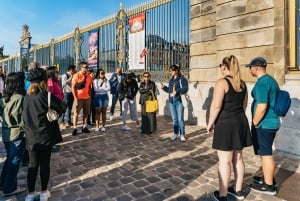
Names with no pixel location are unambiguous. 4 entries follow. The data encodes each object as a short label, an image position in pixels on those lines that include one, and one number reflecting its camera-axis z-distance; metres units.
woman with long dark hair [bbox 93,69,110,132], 7.87
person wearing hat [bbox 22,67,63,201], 3.54
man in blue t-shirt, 3.75
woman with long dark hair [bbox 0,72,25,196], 3.88
